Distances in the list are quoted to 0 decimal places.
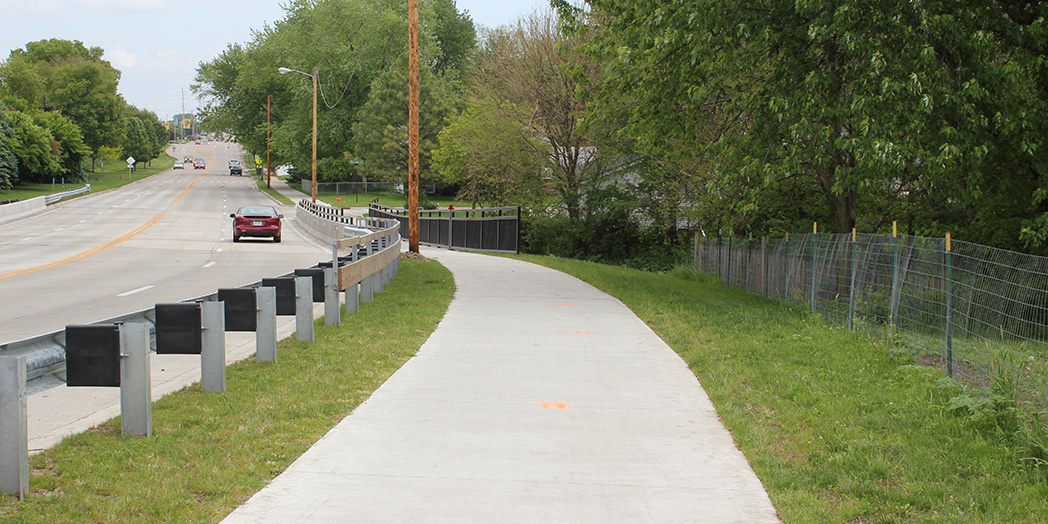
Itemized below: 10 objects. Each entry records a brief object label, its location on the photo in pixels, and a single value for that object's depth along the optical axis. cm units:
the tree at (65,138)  8862
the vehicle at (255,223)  3516
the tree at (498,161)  3538
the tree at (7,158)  6931
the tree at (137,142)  13388
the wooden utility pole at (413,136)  2597
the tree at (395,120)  7100
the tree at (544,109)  3419
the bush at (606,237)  3588
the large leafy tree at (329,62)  7788
